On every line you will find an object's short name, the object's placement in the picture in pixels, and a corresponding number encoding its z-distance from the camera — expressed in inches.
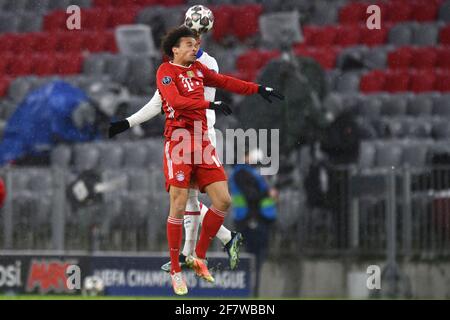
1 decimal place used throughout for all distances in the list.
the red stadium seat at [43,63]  938.1
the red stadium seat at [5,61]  952.3
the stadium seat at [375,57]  911.7
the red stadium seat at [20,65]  941.9
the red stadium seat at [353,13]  933.8
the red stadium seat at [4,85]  953.5
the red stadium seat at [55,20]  973.8
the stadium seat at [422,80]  899.4
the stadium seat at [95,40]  939.3
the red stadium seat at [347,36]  926.4
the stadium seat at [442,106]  866.8
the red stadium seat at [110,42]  937.5
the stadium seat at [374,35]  919.0
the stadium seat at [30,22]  976.9
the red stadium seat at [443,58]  914.1
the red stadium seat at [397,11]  940.0
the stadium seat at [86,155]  855.7
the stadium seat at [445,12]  942.4
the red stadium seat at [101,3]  953.5
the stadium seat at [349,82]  893.8
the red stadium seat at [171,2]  950.0
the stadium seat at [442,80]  896.3
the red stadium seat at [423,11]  940.6
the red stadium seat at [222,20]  931.3
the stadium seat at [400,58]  908.5
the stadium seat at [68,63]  930.1
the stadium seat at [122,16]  957.2
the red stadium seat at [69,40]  952.3
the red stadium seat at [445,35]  922.7
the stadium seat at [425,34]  921.5
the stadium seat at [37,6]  977.5
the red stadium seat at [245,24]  941.2
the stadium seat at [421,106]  871.1
